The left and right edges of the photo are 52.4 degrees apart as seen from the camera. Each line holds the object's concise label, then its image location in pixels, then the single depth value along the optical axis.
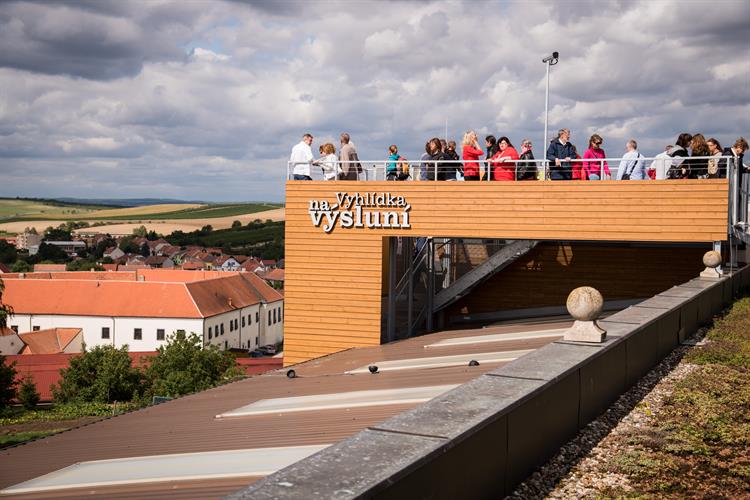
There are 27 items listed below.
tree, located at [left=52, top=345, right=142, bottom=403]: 55.75
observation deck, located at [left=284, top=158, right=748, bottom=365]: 18.20
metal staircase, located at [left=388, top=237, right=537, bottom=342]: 23.11
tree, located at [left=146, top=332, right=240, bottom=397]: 53.75
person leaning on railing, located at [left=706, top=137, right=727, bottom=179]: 17.66
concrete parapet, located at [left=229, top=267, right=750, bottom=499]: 4.07
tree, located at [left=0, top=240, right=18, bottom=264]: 186.62
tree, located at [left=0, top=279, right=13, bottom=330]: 30.28
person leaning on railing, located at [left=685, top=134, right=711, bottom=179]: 17.75
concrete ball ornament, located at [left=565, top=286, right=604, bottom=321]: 8.09
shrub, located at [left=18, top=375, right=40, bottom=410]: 54.91
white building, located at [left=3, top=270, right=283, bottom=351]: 84.56
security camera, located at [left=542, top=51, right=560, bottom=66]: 20.06
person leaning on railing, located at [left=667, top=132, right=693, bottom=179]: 18.05
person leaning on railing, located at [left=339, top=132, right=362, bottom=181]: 20.53
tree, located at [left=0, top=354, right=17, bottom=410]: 53.38
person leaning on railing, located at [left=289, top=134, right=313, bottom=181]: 20.30
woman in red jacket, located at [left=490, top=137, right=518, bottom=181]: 19.31
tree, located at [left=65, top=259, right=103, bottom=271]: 142.60
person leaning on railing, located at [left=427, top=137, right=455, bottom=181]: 19.38
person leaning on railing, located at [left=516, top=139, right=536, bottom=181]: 19.23
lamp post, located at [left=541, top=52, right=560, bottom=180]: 20.00
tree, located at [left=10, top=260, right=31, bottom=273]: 154.75
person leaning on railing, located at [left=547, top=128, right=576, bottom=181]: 18.86
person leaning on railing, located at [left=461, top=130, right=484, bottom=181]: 19.41
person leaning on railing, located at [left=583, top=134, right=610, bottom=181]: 18.66
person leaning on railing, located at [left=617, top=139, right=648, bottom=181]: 18.30
